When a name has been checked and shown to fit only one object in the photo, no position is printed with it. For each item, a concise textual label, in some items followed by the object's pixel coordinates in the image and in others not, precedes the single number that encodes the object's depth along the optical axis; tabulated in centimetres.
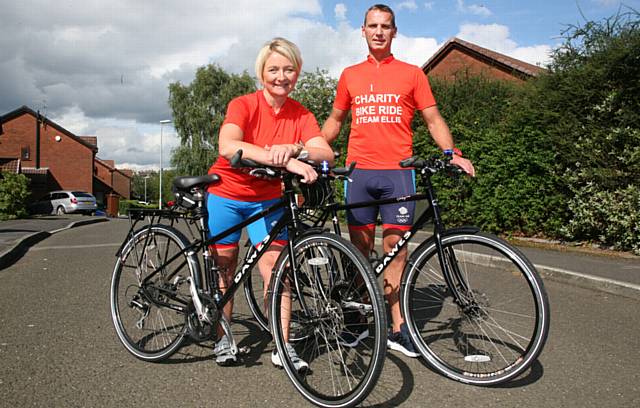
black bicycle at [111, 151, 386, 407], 287
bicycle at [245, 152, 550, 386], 310
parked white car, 3527
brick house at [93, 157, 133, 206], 6650
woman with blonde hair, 337
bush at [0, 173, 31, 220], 2202
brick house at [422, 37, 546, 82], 2464
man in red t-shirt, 398
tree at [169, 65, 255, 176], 4422
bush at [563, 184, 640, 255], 860
